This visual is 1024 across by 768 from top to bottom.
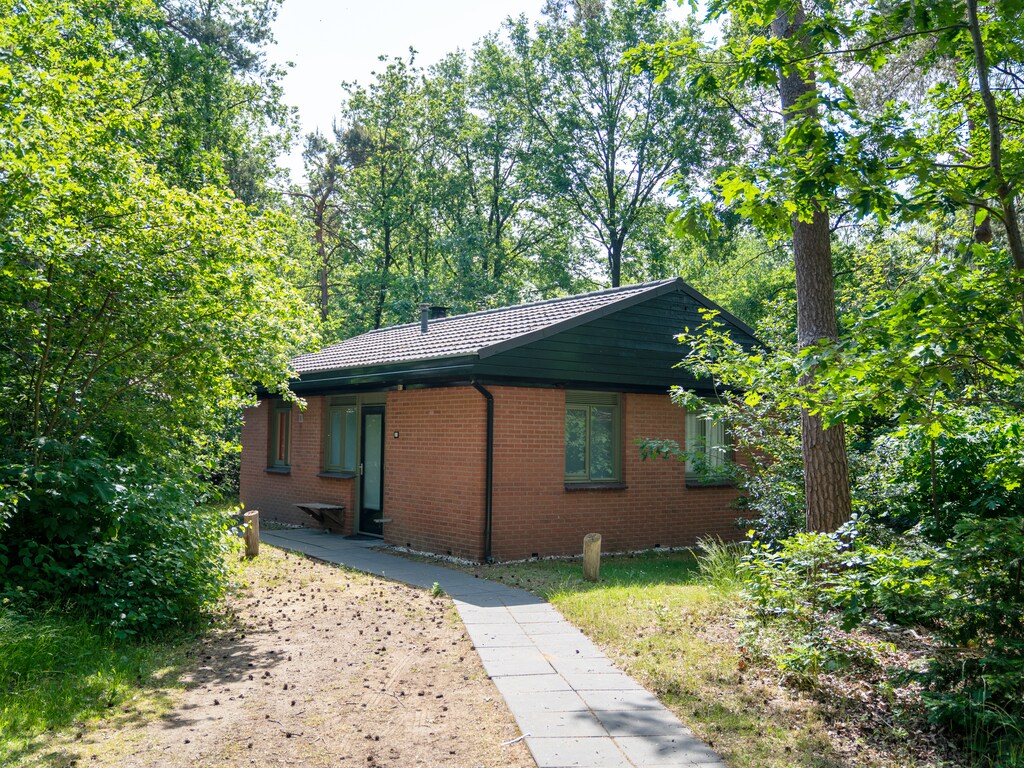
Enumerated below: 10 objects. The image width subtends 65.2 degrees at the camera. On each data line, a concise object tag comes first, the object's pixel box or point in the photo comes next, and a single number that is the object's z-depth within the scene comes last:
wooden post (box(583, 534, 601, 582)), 10.26
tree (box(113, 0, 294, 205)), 20.81
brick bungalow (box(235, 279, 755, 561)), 12.17
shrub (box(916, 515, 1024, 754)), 4.68
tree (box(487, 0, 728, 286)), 31.94
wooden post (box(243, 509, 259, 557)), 12.20
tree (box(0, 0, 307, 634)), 6.91
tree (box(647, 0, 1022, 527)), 5.08
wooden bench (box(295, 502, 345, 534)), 15.27
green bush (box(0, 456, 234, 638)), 6.95
